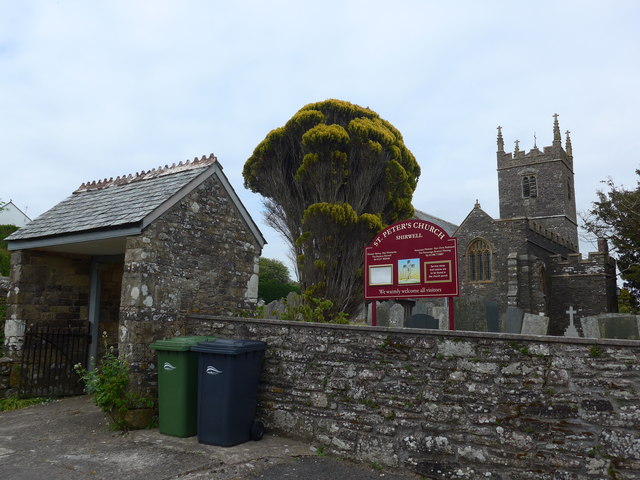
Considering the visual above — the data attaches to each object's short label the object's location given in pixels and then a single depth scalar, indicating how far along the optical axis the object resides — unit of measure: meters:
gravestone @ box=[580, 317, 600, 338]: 5.66
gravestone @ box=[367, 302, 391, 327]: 8.04
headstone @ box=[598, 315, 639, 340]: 5.14
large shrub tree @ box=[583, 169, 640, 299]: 20.77
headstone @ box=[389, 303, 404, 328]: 8.20
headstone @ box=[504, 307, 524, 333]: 7.32
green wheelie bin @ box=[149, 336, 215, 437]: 5.96
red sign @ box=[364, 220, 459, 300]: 6.24
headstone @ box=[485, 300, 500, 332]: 6.71
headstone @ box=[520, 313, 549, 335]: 6.42
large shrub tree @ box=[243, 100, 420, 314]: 17.39
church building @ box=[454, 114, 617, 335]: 27.67
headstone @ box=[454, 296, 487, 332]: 6.55
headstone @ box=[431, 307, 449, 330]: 7.68
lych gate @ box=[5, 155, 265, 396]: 6.78
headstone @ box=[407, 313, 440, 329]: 6.48
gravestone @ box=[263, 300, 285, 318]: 14.74
